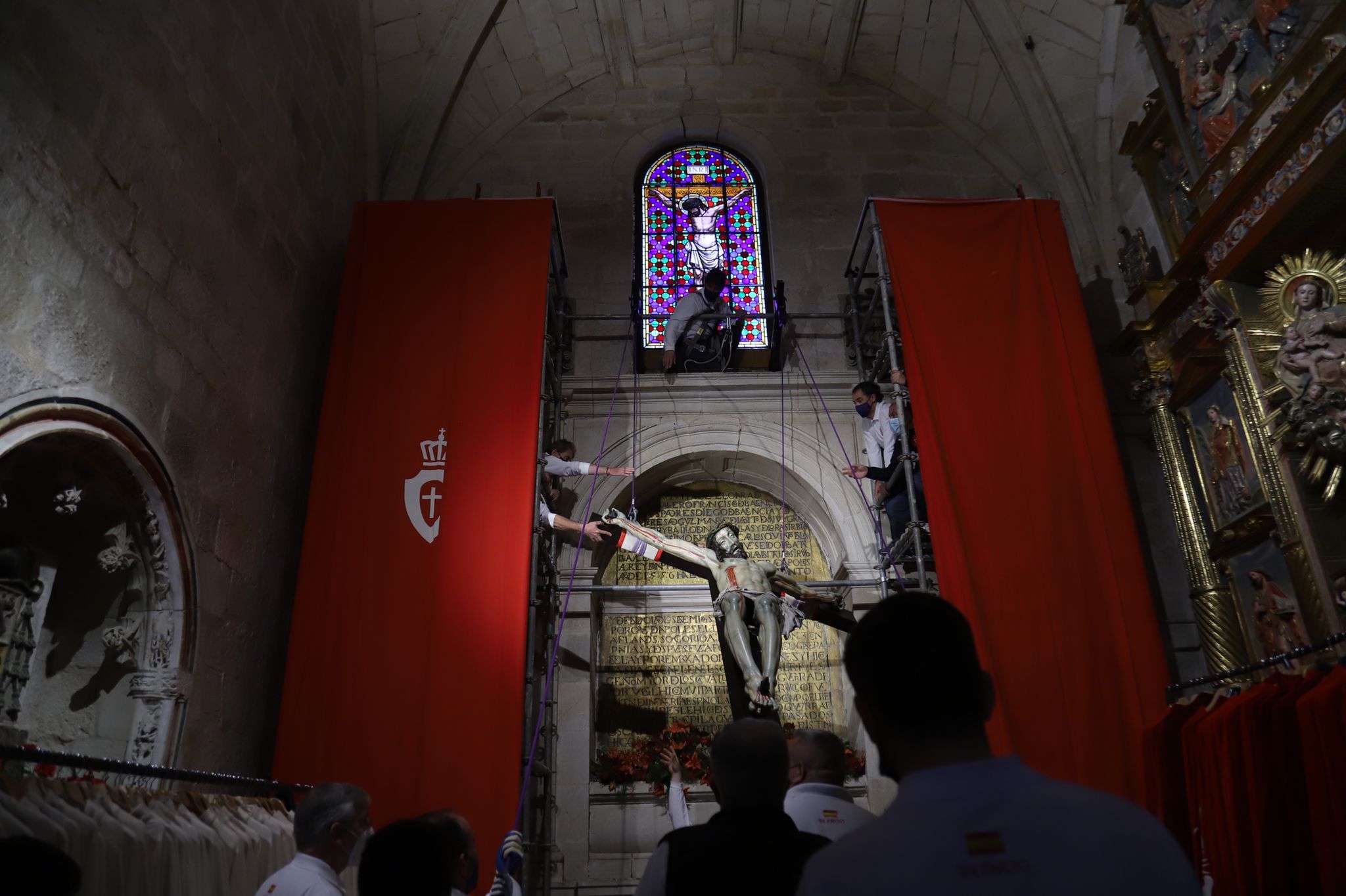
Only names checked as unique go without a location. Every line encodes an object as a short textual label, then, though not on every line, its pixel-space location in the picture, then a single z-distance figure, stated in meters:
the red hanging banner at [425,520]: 5.50
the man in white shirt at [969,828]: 1.09
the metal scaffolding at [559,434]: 6.43
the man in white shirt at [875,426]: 7.07
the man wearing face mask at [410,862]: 1.93
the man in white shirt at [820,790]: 2.52
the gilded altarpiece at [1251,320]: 5.44
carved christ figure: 6.01
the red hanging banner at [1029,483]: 5.61
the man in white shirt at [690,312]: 8.06
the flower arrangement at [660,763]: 6.73
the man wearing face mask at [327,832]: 2.76
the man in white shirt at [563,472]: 7.00
